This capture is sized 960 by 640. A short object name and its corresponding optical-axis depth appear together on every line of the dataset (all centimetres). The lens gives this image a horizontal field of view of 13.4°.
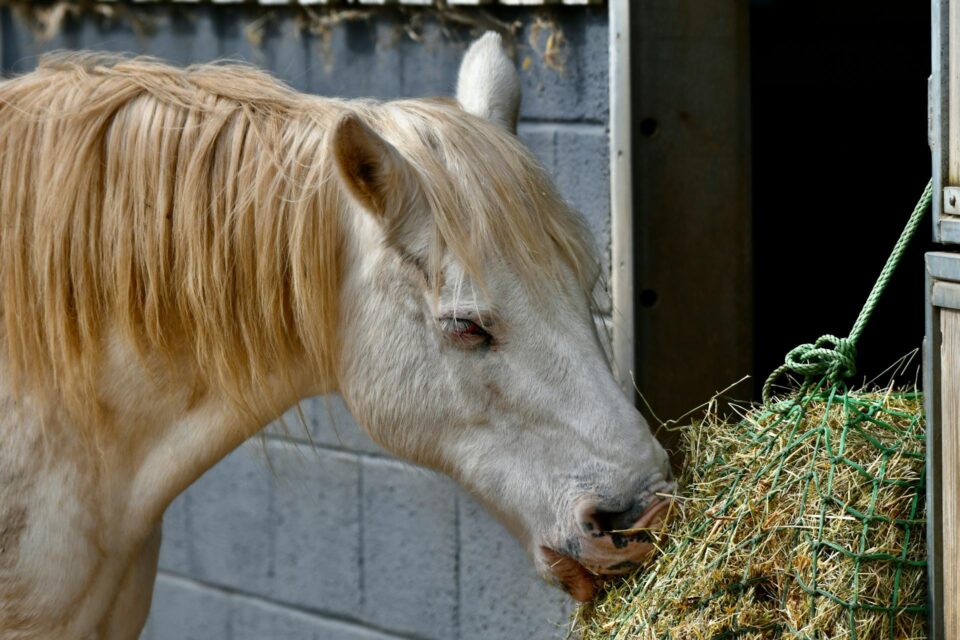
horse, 410
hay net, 395
